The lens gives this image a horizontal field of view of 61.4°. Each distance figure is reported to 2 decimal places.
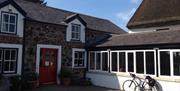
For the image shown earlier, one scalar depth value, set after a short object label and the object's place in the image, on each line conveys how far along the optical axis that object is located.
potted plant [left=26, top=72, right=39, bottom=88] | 8.54
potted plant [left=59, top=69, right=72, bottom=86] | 9.89
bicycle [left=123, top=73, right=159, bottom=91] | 7.90
